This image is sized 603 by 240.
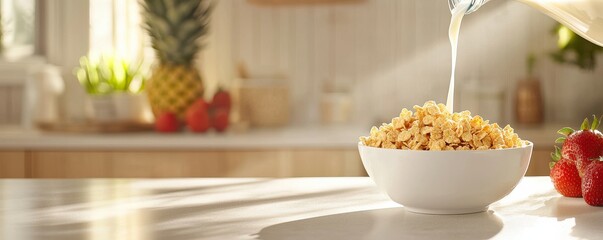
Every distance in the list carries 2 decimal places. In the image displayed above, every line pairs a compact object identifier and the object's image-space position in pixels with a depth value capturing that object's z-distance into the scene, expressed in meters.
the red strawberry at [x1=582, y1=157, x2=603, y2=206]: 1.21
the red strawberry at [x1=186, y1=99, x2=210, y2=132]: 2.83
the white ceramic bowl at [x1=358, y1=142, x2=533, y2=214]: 1.12
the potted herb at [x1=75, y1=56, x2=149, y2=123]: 3.00
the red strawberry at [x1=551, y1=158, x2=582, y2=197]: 1.30
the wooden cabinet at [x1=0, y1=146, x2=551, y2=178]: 2.73
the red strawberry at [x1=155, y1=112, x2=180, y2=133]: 2.86
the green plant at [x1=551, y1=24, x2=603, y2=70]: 3.13
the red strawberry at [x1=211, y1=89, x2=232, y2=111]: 2.96
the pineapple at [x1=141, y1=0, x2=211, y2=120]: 2.96
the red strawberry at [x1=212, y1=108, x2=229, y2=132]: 2.85
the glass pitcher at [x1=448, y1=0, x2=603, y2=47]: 1.32
